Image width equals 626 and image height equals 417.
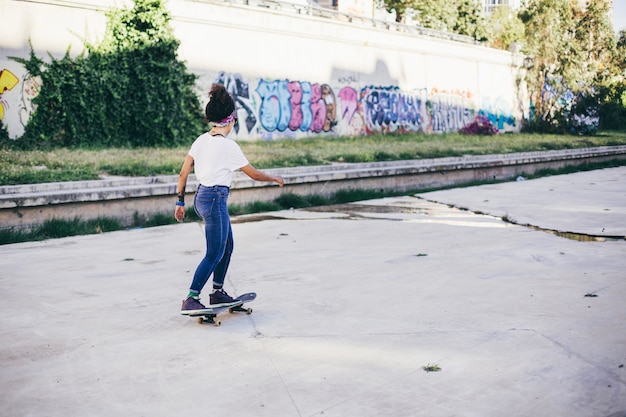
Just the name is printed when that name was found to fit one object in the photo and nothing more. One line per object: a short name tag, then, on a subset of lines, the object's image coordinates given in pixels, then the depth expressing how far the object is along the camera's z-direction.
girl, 4.66
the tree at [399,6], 41.72
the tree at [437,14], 39.62
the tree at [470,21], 40.81
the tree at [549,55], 32.38
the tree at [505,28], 51.44
